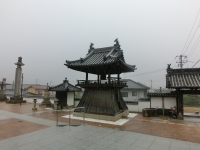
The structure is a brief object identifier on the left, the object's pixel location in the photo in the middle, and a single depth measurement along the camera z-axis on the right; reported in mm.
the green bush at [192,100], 25484
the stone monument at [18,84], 26330
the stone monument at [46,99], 23861
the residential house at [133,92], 31016
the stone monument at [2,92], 30712
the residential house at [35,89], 62206
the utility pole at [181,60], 39838
